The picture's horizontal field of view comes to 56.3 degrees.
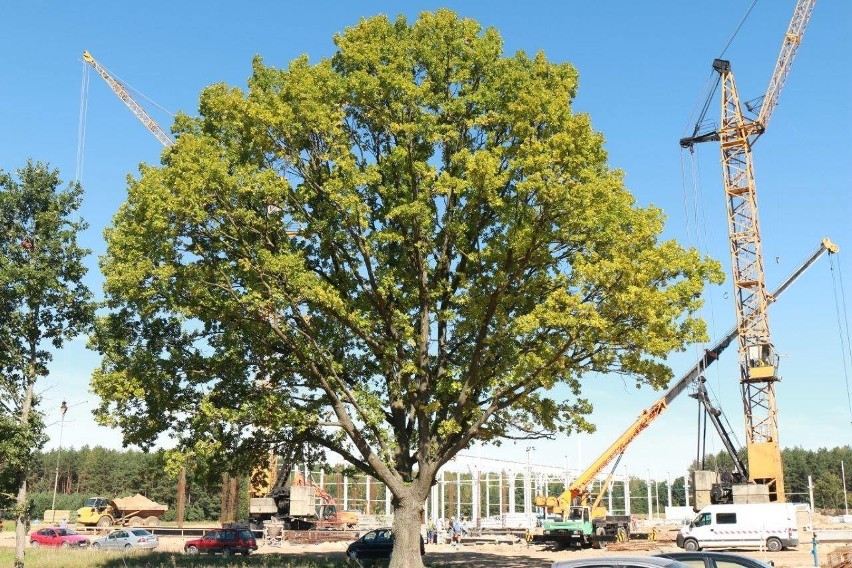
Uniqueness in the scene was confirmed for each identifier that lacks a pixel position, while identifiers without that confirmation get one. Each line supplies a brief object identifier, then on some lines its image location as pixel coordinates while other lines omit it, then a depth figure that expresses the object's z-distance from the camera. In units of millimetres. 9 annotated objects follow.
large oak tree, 19281
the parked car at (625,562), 10500
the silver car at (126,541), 42656
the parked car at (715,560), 14633
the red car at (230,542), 39531
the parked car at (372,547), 33906
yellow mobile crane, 42469
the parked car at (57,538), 45750
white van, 37719
